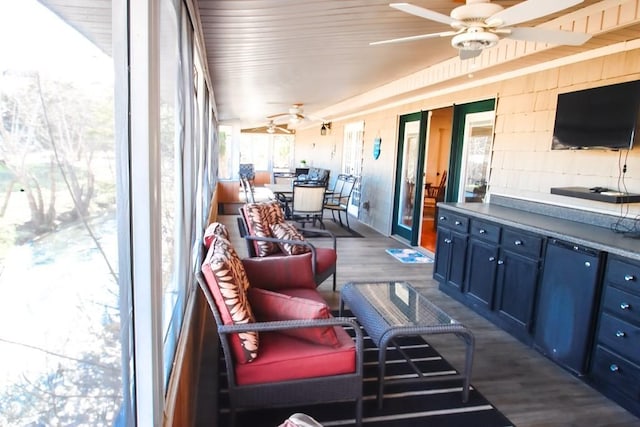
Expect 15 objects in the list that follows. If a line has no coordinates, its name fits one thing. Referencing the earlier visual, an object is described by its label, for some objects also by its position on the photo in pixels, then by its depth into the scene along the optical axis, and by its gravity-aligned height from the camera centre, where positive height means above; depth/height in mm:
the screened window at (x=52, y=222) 537 -117
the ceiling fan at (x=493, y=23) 2141 +817
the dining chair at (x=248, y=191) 7509 -636
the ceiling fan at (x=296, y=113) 8155 +908
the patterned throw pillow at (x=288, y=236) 3850 -724
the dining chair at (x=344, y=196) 8346 -738
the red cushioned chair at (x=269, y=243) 3795 -772
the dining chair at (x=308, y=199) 7477 -721
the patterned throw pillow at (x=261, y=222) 3850 -619
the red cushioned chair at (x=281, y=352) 2047 -972
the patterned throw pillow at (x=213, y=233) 2814 -540
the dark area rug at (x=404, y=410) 2330 -1421
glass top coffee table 2449 -1011
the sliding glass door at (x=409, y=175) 6566 -178
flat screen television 3039 +438
